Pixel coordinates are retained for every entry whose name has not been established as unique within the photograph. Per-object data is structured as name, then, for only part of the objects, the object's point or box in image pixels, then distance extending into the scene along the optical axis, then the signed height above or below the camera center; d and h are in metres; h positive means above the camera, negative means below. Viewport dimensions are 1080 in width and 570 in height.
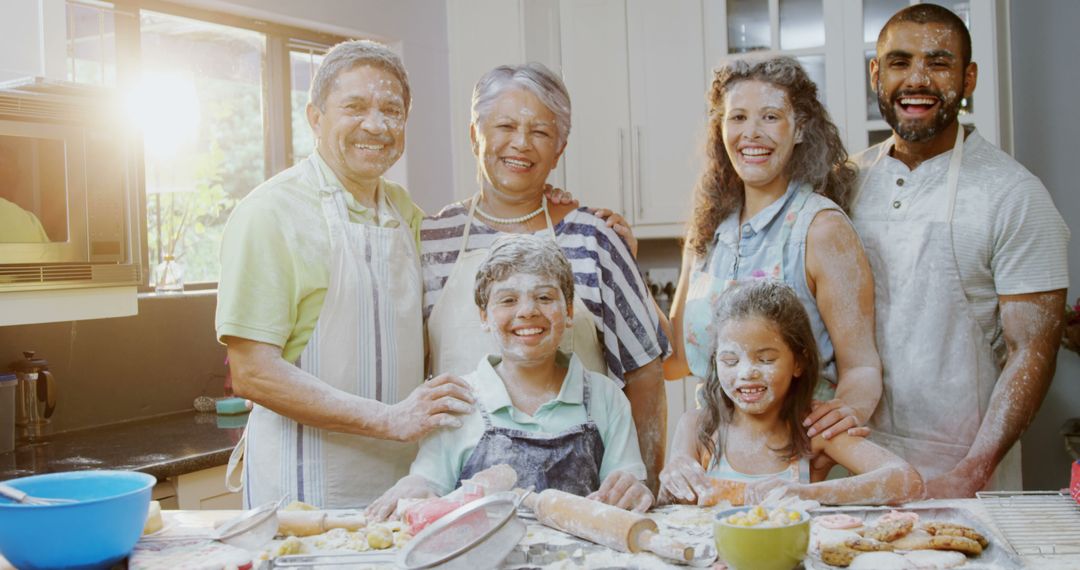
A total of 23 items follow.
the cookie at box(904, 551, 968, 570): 1.14 -0.35
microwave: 2.01 +0.23
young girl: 1.53 -0.22
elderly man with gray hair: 1.57 -0.05
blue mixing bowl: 1.17 -0.29
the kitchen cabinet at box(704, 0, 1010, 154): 3.21 +0.76
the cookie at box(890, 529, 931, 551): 1.19 -0.35
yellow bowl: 1.12 -0.32
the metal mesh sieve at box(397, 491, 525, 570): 1.13 -0.31
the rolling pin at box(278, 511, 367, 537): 1.32 -0.33
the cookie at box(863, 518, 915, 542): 1.22 -0.34
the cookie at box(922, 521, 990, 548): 1.20 -0.34
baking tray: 1.14 -0.34
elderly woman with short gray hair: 1.71 +0.05
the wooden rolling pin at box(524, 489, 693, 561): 1.20 -0.33
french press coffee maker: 2.37 -0.25
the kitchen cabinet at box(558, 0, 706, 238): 3.48 +0.63
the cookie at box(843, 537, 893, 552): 1.20 -0.35
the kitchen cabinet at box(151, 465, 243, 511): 2.18 -0.47
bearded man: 1.72 -0.02
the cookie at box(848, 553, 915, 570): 1.14 -0.35
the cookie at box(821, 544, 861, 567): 1.16 -0.35
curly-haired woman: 1.63 +0.06
